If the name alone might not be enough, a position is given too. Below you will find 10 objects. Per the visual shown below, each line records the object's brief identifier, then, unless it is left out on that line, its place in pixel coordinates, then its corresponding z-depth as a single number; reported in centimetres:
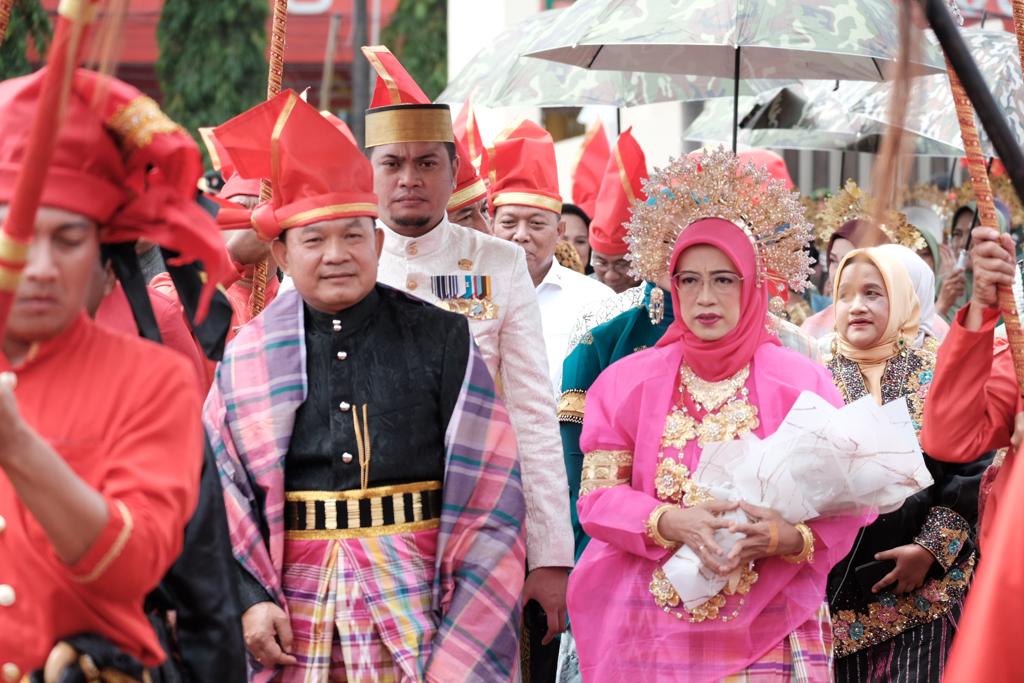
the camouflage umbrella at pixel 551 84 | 1412
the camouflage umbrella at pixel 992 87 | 1180
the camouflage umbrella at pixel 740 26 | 951
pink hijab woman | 781
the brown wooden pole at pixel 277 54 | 759
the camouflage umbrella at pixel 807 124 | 1704
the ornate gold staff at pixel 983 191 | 657
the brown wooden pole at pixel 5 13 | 635
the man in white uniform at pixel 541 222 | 1177
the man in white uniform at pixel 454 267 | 832
